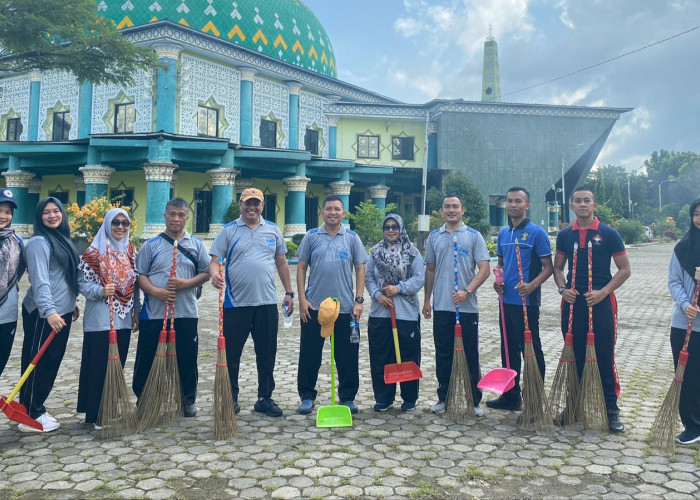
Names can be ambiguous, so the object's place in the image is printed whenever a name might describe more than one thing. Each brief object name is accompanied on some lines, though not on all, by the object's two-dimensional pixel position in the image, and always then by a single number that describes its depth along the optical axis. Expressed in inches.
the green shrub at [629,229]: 1590.8
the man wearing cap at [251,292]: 180.9
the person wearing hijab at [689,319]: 155.4
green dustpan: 169.5
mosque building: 816.3
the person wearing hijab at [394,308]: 187.3
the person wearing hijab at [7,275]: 158.4
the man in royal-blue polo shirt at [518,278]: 184.9
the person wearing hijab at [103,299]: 165.3
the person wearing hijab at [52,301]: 161.3
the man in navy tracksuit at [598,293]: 169.8
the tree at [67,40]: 501.4
